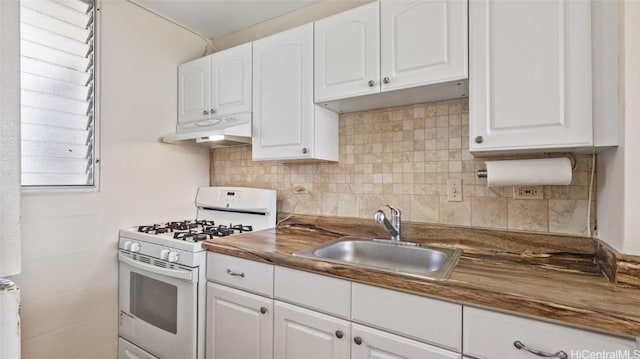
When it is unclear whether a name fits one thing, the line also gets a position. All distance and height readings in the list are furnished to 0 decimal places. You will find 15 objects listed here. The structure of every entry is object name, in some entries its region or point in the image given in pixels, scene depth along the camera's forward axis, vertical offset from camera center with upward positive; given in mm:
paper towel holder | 1327 +95
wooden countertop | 853 -330
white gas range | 1591 -551
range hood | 1865 +299
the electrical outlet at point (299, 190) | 2082 -57
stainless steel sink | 1479 -365
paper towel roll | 1235 +44
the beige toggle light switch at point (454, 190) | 1587 -40
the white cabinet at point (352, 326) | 901 -506
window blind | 1591 +477
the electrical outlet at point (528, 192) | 1416 -43
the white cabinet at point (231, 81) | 1963 +657
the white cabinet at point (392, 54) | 1324 +605
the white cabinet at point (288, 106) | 1731 +440
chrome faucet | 1649 -215
